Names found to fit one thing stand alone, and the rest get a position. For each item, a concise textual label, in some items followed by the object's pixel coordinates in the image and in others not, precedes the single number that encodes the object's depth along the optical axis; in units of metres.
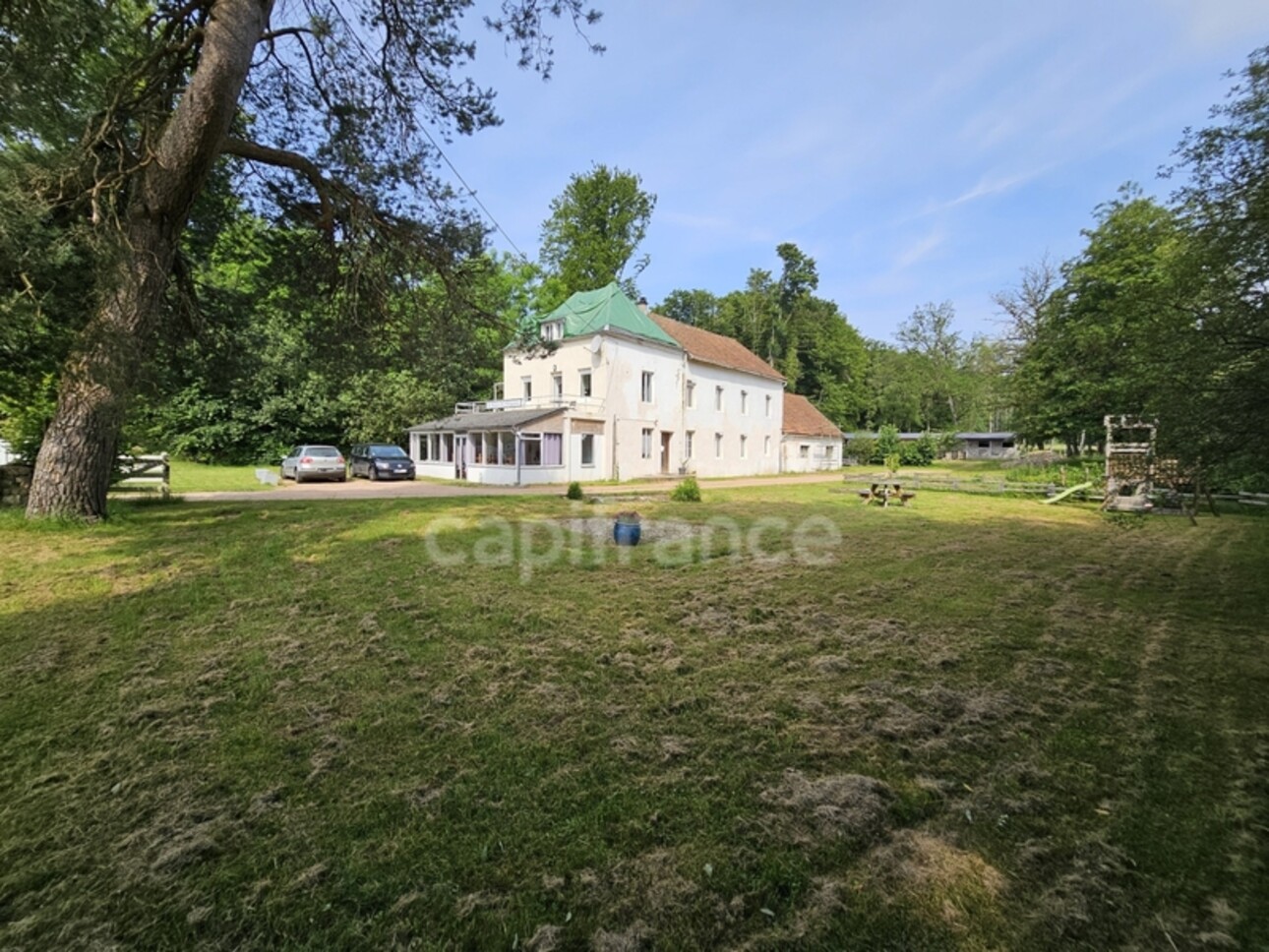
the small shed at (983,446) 61.41
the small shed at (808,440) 39.53
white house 24.91
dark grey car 25.75
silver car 23.45
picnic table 17.00
